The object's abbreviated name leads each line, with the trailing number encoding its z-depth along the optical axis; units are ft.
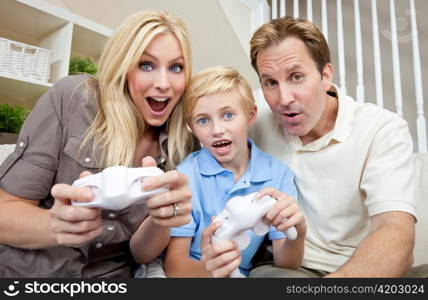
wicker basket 5.12
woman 2.62
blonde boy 3.05
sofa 3.78
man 2.92
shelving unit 5.35
